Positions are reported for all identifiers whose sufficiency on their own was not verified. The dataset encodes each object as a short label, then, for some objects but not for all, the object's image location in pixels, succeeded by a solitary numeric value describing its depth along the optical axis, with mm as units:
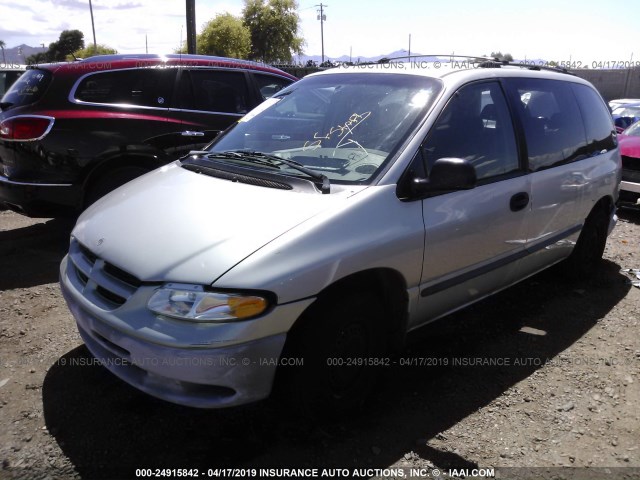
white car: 12728
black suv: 4930
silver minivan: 2303
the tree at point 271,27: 42656
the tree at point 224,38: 37219
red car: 7488
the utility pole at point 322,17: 64613
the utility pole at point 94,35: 49906
